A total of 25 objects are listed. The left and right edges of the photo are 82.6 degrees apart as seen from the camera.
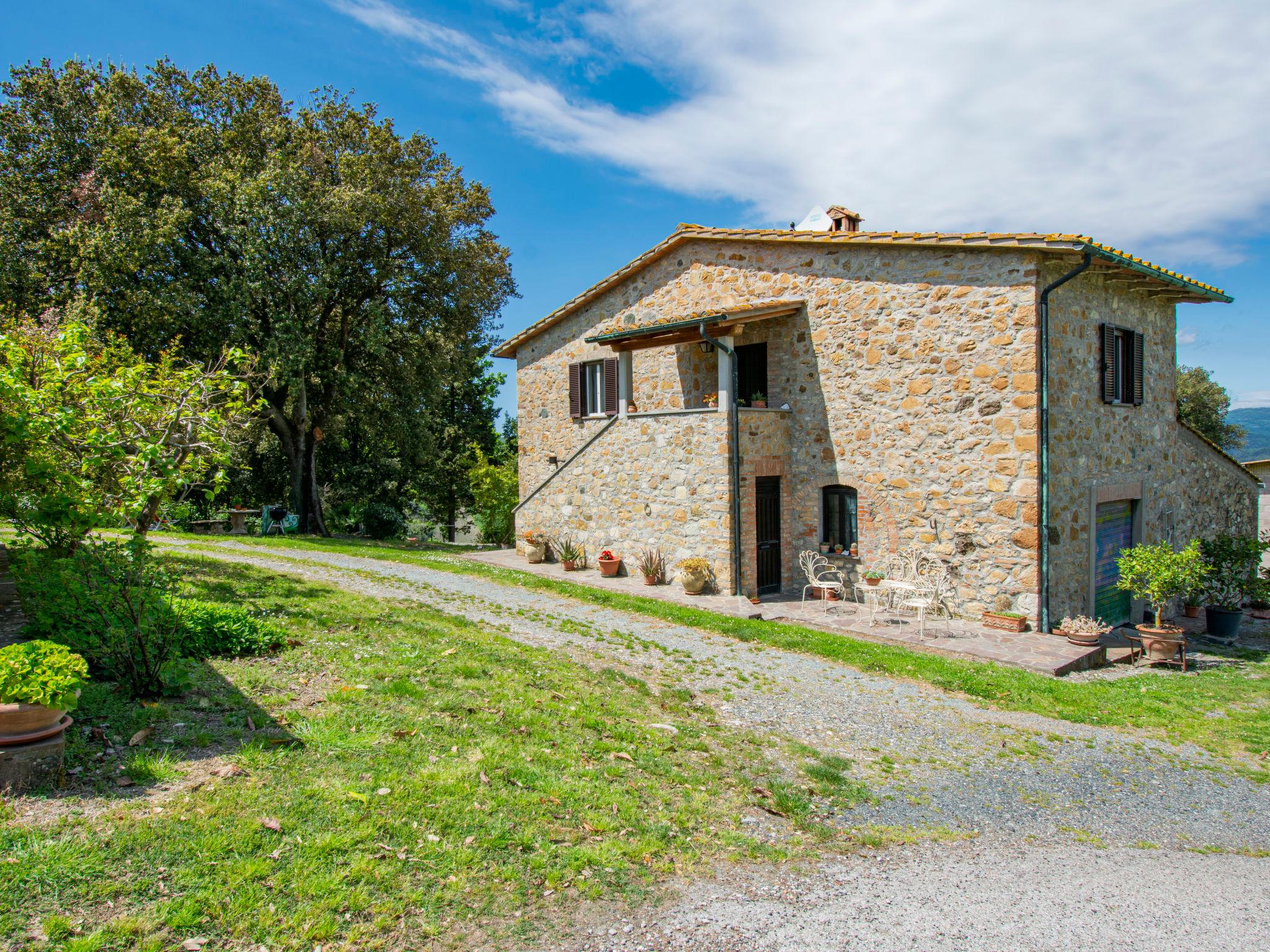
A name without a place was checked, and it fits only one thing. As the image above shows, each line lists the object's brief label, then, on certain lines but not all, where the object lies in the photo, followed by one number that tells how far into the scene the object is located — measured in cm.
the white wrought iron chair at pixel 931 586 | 1224
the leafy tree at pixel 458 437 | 3444
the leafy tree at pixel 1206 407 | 3388
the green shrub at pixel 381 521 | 2478
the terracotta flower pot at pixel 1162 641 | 1112
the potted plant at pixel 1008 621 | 1176
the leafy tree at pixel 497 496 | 2544
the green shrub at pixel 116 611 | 596
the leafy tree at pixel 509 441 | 3472
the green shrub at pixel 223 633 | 708
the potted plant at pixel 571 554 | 1695
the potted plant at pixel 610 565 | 1603
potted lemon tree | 1120
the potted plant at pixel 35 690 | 421
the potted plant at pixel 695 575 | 1412
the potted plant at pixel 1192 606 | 1508
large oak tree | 1978
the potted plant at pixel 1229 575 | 1380
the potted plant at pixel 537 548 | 1806
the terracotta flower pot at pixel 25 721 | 418
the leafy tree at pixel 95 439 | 576
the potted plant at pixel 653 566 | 1518
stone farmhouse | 1208
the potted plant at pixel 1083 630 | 1107
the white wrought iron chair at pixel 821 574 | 1413
